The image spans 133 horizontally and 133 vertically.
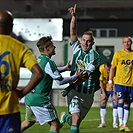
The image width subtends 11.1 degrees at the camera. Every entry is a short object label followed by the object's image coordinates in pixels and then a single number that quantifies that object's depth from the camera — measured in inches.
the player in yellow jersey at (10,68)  270.7
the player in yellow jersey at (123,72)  628.0
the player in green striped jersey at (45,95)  402.8
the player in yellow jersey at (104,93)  705.5
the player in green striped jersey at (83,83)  446.8
